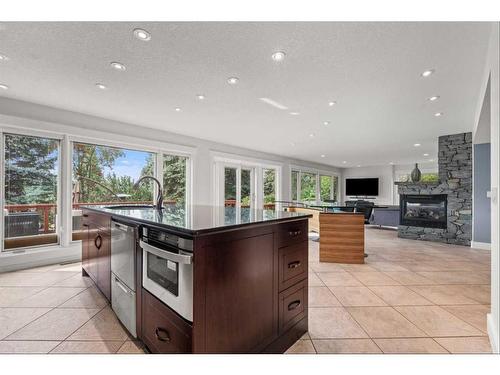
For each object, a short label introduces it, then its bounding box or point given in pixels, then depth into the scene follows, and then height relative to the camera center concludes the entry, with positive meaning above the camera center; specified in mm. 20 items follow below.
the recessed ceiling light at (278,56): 2121 +1188
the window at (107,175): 3982 +227
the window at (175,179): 5137 +192
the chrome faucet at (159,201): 2598 -150
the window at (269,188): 7711 -3
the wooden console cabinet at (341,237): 3744 -778
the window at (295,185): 8697 +109
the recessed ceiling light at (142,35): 1857 +1205
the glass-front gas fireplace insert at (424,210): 5508 -528
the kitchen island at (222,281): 1207 -548
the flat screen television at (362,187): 11023 +57
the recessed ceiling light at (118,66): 2335 +1203
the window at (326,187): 10562 +49
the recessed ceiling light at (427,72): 2406 +1183
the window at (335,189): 11516 -43
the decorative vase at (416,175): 5954 +331
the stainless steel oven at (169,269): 1204 -457
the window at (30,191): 3410 -58
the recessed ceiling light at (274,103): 3266 +1190
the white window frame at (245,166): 6242 +500
